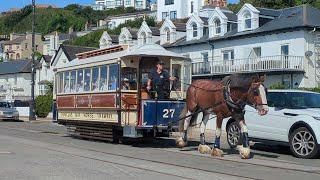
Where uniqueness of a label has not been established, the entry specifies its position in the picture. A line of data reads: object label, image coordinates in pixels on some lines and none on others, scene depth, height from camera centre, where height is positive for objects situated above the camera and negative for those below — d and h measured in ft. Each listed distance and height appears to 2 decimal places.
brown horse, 46.62 -0.24
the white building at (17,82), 283.18 +8.16
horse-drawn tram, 57.81 +0.53
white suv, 48.73 -2.26
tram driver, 58.29 +1.55
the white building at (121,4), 614.34 +104.33
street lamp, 147.23 -1.84
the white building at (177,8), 388.16 +62.40
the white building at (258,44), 146.92 +15.51
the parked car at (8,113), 145.28 -3.87
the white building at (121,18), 452.55 +65.05
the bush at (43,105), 168.66 -2.12
